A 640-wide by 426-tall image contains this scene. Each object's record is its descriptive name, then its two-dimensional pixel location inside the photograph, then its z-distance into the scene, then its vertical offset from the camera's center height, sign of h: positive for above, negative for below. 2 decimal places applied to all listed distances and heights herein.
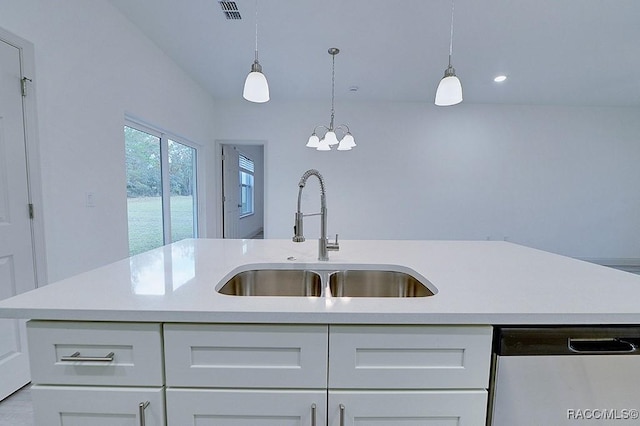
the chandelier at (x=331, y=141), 2.69 +0.59
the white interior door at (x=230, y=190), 4.63 +0.09
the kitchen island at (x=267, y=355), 0.71 -0.44
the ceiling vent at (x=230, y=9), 2.10 +1.53
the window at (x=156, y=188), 2.58 +0.07
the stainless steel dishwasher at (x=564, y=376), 0.74 -0.50
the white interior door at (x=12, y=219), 1.48 -0.16
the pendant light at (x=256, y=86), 1.40 +0.59
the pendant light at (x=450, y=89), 1.43 +0.60
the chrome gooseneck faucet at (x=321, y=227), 1.20 -0.14
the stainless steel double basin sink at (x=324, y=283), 1.24 -0.41
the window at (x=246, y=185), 5.97 +0.26
